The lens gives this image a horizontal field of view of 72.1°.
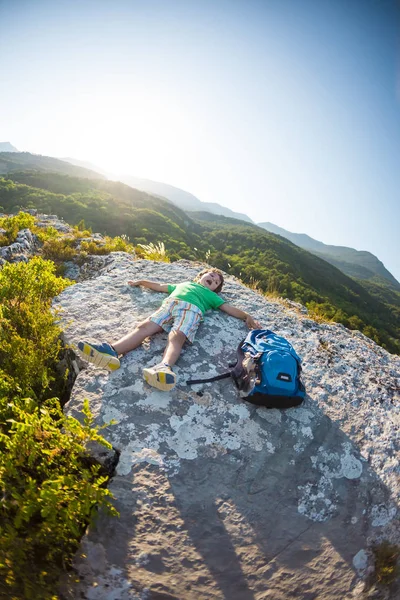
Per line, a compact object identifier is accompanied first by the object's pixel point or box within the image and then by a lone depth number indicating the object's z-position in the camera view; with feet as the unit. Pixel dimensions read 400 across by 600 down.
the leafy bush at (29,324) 9.84
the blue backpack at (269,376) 10.14
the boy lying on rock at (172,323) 10.30
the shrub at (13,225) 24.44
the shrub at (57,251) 25.04
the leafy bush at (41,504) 5.19
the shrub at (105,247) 26.48
